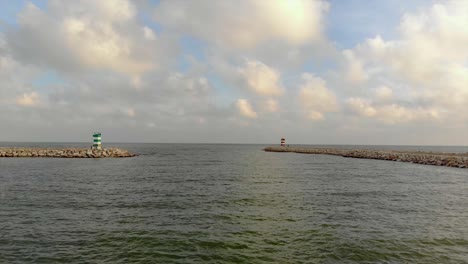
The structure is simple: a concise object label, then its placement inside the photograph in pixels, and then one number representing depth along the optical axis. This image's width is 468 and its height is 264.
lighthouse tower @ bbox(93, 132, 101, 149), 79.88
